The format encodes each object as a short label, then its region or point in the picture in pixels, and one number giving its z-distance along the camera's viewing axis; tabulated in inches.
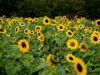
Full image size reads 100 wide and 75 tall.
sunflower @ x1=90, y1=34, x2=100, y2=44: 168.2
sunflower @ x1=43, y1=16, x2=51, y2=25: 255.5
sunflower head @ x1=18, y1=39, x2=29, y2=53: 113.8
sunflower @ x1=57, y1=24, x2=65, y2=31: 228.8
